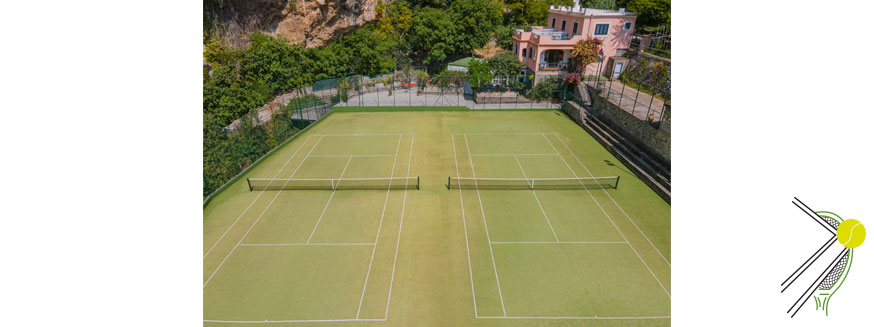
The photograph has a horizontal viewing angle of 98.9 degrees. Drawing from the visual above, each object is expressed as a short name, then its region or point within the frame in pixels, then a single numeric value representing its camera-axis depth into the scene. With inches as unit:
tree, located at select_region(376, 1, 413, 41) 1950.1
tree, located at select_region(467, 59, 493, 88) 1258.0
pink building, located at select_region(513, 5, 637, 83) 1275.8
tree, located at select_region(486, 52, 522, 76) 1336.1
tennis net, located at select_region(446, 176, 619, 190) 660.7
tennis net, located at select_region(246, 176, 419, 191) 660.1
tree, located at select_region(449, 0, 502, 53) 1817.2
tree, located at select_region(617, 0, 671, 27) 1380.4
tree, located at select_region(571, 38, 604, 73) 1226.0
